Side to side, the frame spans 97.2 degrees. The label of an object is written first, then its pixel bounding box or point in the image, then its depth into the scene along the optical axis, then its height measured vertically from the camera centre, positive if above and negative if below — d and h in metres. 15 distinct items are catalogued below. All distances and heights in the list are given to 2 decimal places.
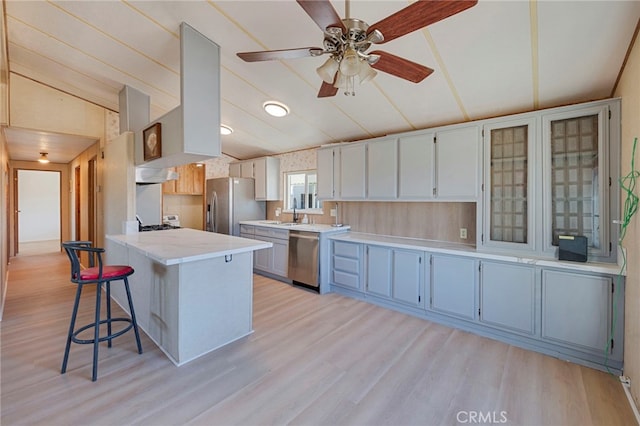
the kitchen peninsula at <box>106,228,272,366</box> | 2.20 -0.70
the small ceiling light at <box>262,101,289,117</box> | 3.48 +1.30
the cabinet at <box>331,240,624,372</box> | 2.16 -0.82
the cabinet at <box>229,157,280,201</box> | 5.31 +0.66
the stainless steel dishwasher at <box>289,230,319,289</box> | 3.97 -0.69
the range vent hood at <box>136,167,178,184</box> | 3.54 +0.45
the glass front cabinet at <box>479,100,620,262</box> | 2.26 +0.28
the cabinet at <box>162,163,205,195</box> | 5.29 +0.54
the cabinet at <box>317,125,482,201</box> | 2.98 +0.53
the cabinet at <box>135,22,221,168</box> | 2.38 +0.93
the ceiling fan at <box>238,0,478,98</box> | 1.24 +0.89
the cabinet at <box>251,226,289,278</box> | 4.44 -0.71
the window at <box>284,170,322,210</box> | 5.00 +0.37
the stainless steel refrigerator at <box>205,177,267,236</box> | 5.20 +0.12
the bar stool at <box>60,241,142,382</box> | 2.01 -0.50
